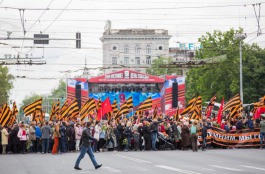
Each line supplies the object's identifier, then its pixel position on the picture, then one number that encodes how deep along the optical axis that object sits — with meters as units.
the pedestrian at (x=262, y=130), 39.53
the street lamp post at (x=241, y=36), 71.50
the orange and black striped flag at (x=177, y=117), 45.86
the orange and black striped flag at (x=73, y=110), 47.22
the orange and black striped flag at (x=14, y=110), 44.92
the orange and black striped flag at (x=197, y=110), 45.16
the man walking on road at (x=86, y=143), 27.11
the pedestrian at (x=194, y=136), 39.06
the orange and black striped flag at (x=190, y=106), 46.11
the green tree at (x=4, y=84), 125.85
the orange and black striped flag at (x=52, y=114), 47.12
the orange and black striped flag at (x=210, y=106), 47.62
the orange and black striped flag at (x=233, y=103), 44.78
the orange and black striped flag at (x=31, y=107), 44.84
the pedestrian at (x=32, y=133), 41.12
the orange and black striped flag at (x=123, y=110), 45.99
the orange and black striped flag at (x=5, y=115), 42.56
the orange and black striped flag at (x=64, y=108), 47.64
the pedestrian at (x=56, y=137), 40.19
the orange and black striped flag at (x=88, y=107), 46.81
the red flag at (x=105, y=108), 48.88
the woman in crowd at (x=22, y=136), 40.84
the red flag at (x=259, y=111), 45.19
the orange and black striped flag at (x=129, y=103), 48.58
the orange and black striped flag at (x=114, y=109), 49.85
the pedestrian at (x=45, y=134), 40.39
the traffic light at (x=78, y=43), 44.78
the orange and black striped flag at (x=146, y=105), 47.62
